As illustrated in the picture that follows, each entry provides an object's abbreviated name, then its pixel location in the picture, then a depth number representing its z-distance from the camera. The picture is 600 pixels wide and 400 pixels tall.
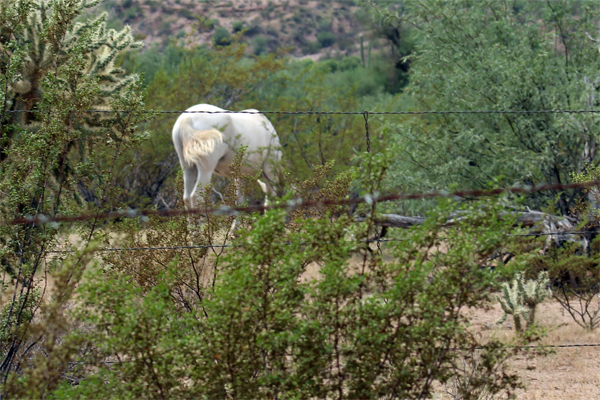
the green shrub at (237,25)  99.96
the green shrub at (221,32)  95.53
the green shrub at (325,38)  114.12
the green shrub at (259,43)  103.81
